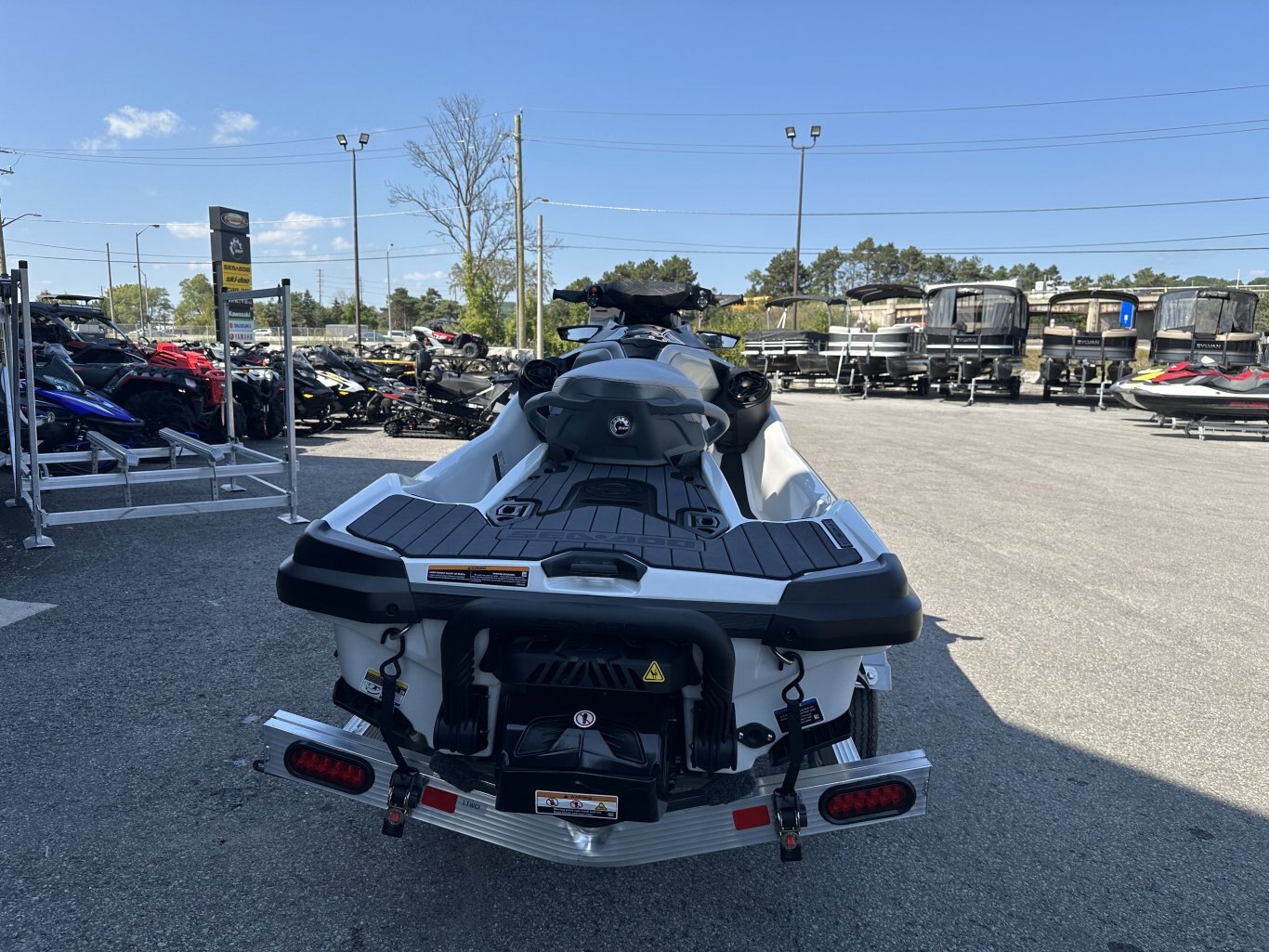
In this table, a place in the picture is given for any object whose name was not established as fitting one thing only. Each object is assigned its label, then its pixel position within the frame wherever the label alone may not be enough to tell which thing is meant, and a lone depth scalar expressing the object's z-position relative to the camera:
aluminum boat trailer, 2.05
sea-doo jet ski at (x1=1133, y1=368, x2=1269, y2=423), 14.28
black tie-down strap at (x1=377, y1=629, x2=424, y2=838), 2.11
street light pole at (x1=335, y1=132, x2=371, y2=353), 37.19
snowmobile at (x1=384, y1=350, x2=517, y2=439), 12.24
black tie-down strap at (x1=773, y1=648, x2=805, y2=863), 2.01
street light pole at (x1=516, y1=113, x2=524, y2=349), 29.28
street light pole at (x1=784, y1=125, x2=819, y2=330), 33.16
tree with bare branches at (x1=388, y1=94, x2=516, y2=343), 41.56
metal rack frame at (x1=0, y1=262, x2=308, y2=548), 5.73
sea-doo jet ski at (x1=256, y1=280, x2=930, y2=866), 1.93
